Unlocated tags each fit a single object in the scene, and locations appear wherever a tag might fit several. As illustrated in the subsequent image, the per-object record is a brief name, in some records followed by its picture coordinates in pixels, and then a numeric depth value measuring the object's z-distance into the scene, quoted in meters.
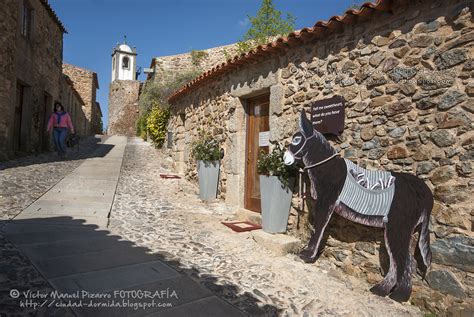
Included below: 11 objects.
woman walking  9.43
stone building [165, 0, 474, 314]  2.69
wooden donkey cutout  2.87
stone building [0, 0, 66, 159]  7.84
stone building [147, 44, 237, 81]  15.68
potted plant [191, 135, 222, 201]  6.28
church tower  27.92
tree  12.93
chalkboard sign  3.63
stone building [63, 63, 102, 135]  21.98
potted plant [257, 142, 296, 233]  4.14
